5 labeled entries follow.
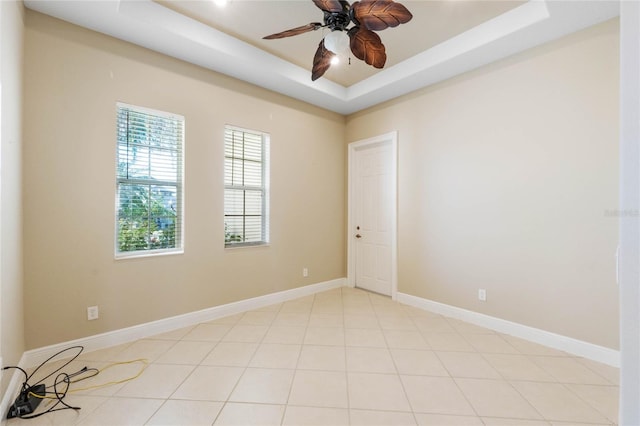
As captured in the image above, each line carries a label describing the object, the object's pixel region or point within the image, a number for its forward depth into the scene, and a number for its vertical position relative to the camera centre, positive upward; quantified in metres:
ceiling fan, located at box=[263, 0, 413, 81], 1.85 +1.34
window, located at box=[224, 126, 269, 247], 3.50 +0.33
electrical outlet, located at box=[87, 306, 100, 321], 2.53 -0.92
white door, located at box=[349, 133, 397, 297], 4.11 -0.03
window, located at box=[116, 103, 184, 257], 2.76 +0.31
